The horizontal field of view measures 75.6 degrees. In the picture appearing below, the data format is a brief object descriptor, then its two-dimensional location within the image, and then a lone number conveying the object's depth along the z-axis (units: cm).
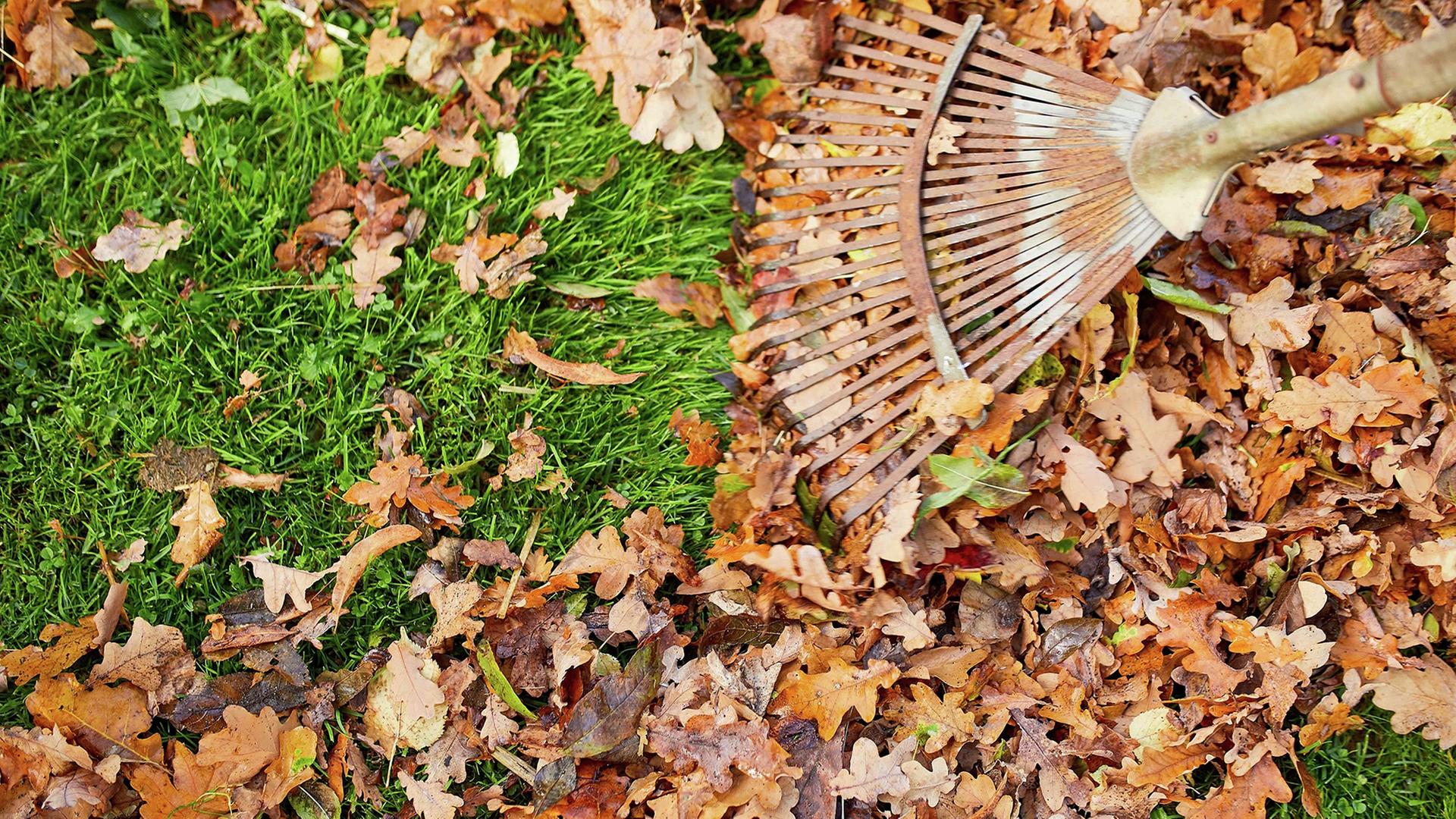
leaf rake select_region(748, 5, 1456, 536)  216
